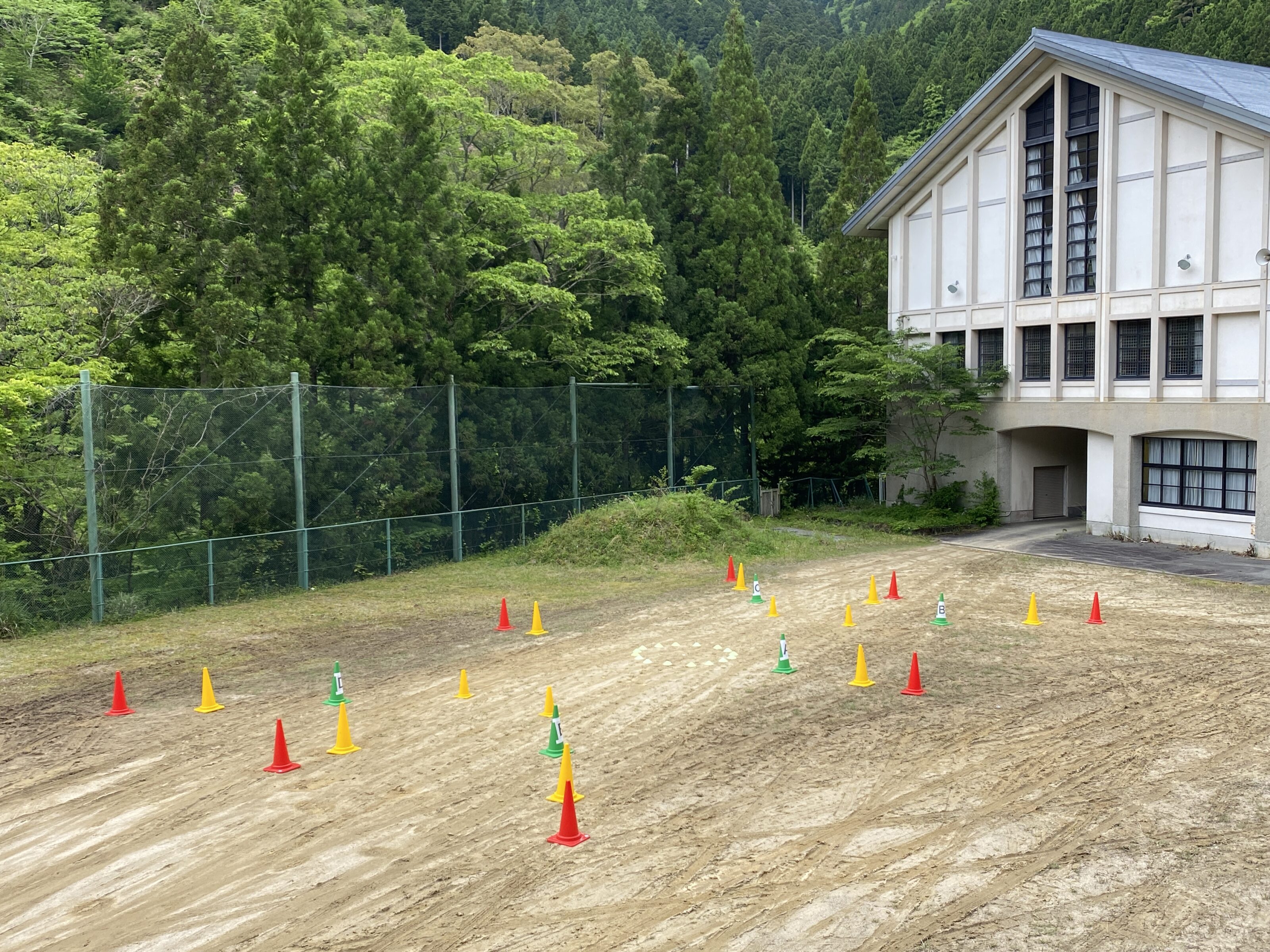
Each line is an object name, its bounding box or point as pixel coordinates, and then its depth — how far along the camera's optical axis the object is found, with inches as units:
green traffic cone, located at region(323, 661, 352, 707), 559.2
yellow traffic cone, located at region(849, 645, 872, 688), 582.9
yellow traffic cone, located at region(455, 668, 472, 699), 564.1
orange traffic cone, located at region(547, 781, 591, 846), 378.0
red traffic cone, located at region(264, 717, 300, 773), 459.8
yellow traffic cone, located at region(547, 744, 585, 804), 388.8
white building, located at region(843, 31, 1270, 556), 1059.9
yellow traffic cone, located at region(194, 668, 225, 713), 560.1
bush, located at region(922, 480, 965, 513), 1314.0
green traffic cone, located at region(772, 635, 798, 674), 612.1
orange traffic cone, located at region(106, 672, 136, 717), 556.1
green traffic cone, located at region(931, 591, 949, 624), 738.8
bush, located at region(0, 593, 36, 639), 742.5
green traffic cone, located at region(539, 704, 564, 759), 469.7
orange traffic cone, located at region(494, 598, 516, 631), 745.6
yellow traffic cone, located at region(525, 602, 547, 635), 727.1
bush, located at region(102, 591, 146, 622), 792.3
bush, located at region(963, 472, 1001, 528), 1274.6
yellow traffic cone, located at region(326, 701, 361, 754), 482.0
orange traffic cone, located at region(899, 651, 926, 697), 564.7
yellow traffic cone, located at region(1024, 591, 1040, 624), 746.2
